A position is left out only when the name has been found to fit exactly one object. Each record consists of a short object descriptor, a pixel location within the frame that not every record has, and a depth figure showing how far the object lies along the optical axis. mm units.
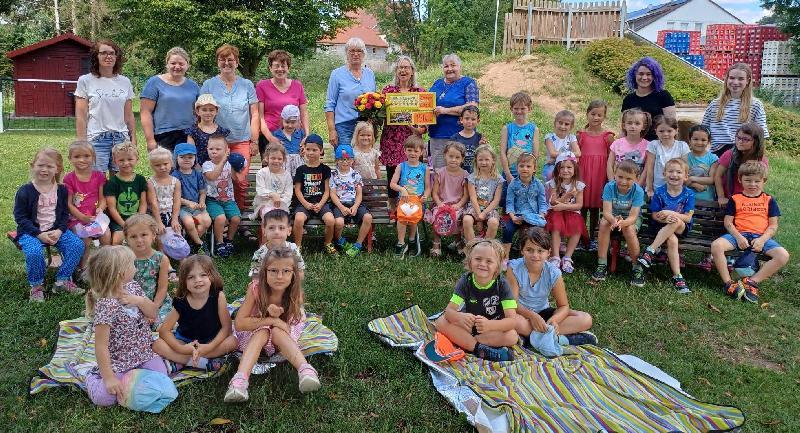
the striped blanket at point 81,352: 3902
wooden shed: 23406
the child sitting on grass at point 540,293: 4656
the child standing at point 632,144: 6766
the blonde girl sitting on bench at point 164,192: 6086
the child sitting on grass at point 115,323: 3652
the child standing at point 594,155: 6922
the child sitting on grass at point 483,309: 4355
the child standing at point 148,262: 4645
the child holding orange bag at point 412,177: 6957
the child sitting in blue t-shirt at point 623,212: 6262
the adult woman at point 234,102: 6754
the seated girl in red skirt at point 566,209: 6559
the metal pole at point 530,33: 17956
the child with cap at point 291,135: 6875
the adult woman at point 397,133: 7176
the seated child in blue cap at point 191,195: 6352
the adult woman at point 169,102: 6496
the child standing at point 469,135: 6992
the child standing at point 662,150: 6582
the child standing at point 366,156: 7203
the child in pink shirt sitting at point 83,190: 5746
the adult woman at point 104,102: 6254
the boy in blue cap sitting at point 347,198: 6871
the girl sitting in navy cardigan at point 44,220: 5414
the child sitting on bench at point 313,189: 6723
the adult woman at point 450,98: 7227
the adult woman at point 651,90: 6914
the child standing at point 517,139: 7074
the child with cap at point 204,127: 6492
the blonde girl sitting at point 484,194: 6621
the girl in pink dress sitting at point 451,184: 6777
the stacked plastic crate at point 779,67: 33531
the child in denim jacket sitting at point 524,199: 6484
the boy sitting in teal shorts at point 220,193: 6555
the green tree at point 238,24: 26906
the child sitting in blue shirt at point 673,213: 6234
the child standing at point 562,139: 6910
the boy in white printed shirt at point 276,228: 5219
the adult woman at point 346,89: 7227
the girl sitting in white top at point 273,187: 6645
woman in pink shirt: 7027
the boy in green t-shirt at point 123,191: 5918
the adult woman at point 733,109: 6695
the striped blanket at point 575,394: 3535
